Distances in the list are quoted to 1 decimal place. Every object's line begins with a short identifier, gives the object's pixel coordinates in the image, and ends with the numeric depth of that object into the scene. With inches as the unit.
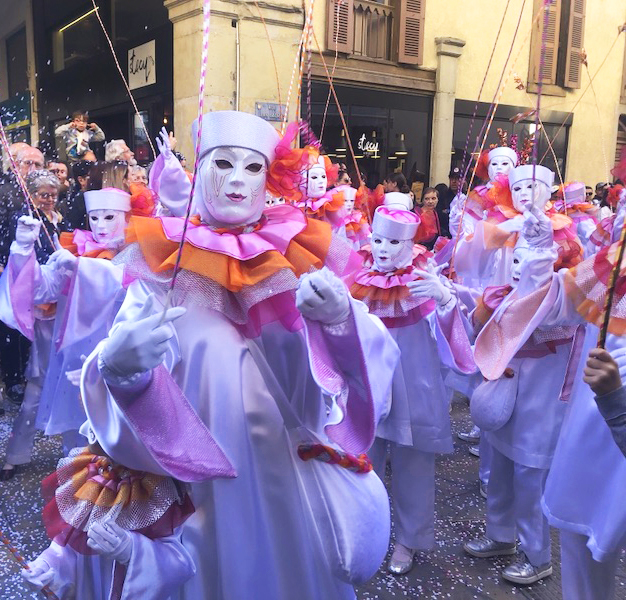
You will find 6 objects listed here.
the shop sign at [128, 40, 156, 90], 378.6
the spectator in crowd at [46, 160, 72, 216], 179.5
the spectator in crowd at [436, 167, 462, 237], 294.4
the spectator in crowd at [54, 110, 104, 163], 242.1
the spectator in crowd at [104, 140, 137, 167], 215.9
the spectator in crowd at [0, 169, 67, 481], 148.1
